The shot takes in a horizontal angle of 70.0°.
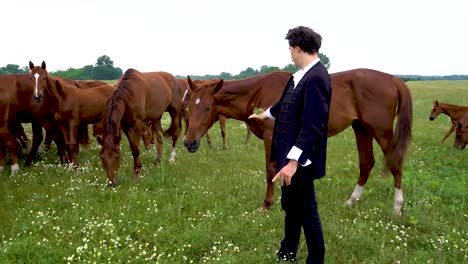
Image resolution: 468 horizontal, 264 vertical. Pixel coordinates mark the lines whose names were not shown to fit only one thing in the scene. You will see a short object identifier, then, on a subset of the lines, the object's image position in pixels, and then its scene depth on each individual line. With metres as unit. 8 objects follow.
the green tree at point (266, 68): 65.45
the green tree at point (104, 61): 90.60
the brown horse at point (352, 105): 5.99
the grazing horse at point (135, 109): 6.91
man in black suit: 3.19
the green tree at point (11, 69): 73.72
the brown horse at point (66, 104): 8.23
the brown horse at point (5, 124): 7.98
